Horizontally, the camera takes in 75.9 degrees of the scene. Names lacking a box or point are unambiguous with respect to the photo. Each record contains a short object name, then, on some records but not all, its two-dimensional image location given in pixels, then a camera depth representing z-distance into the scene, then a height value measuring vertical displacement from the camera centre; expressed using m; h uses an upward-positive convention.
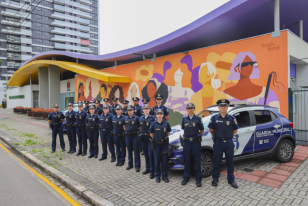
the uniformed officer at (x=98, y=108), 9.85 -0.40
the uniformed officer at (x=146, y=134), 5.43 -0.96
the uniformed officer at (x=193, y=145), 4.60 -1.07
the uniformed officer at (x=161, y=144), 4.84 -1.10
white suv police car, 5.00 -1.06
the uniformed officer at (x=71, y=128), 7.74 -1.10
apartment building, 62.28 +24.71
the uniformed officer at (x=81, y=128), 7.36 -1.05
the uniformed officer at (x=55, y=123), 7.86 -0.90
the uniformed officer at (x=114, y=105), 9.23 -0.31
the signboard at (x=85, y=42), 76.96 +23.07
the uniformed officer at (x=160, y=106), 7.04 -0.26
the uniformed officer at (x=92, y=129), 7.04 -1.03
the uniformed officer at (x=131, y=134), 5.79 -1.01
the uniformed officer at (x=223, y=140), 4.53 -0.96
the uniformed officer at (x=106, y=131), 6.63 -1.04
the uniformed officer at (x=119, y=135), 6.19 -1.10
